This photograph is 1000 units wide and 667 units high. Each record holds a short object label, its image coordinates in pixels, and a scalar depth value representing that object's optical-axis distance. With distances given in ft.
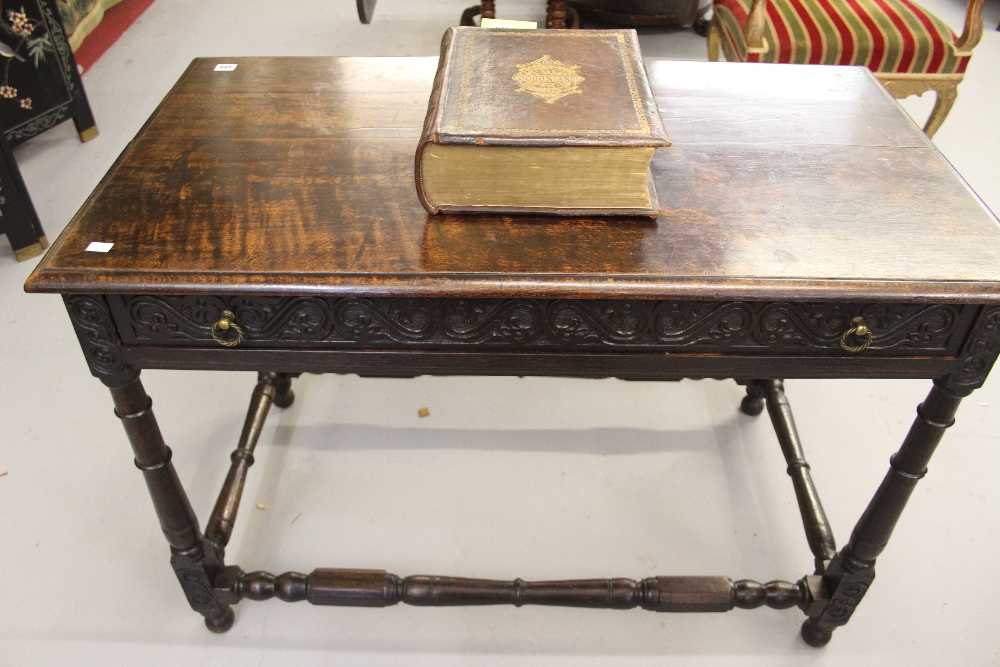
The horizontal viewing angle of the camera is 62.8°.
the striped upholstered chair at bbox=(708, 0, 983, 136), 8.98
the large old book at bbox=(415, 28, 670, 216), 3.94
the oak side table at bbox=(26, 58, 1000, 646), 3.82
